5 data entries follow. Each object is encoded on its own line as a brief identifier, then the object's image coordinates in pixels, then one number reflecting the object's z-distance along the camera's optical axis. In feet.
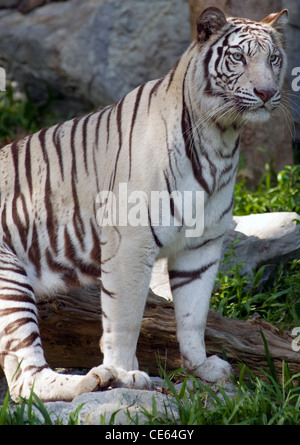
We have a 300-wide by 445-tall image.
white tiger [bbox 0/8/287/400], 23.97
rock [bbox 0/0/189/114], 50.67
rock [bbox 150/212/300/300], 35.37
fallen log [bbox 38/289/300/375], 26.63
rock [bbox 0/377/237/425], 21.77
